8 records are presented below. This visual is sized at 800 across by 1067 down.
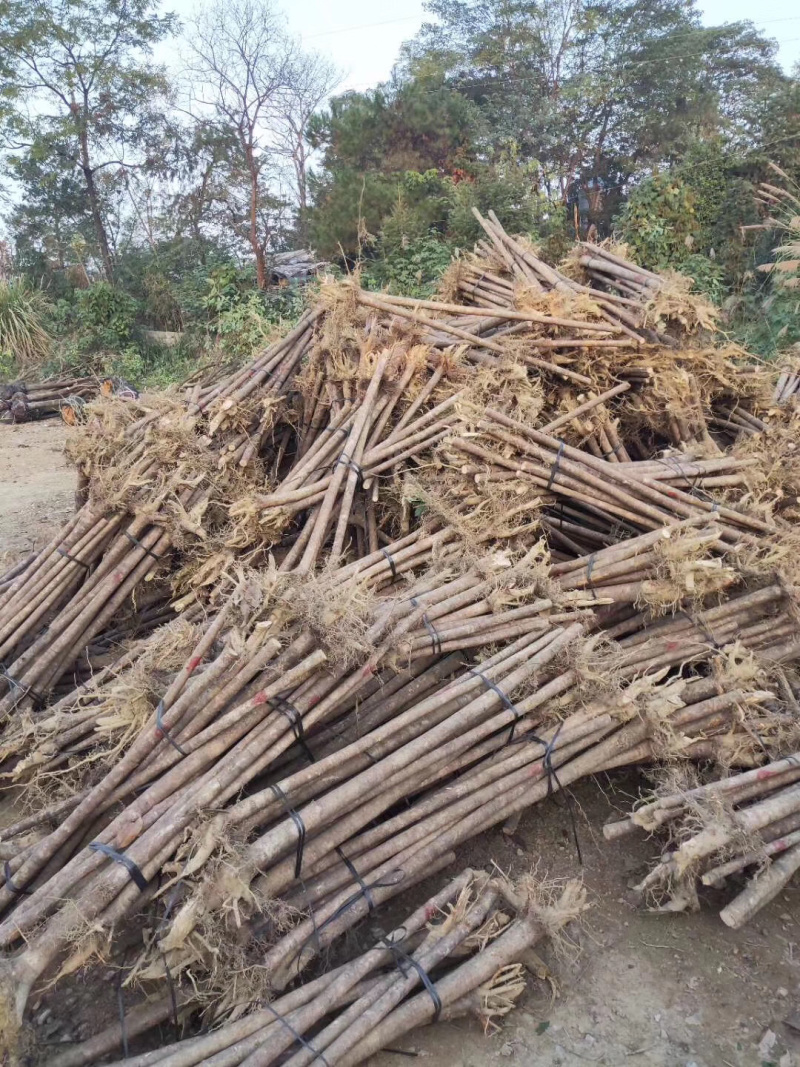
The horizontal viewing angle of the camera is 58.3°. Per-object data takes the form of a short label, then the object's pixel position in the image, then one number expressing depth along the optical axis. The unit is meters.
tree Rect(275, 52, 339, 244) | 19.56
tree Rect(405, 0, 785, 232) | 20.00
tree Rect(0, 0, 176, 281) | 17.88
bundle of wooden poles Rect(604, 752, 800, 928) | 2.95
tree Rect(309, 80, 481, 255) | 15.37
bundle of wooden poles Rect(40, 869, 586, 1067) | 2.50
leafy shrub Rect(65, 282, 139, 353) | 16.16
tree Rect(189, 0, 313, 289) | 18.58
